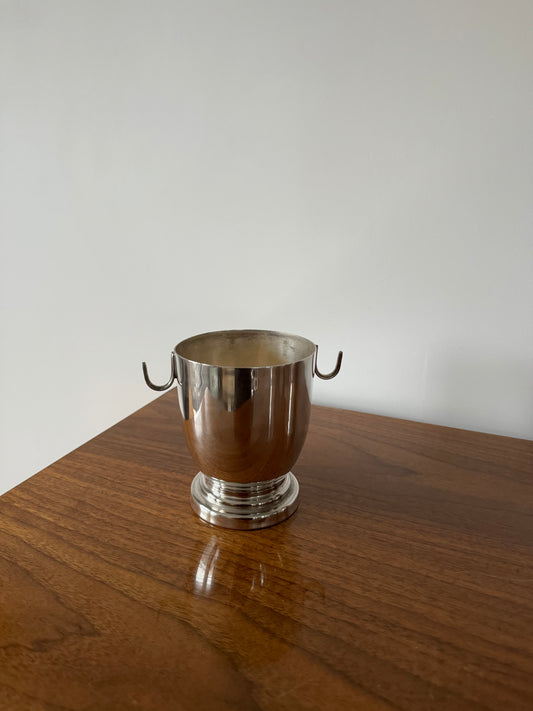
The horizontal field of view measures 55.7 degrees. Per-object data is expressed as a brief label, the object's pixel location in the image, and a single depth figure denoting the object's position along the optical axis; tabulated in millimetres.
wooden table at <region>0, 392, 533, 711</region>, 321
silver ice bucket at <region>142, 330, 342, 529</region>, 460
